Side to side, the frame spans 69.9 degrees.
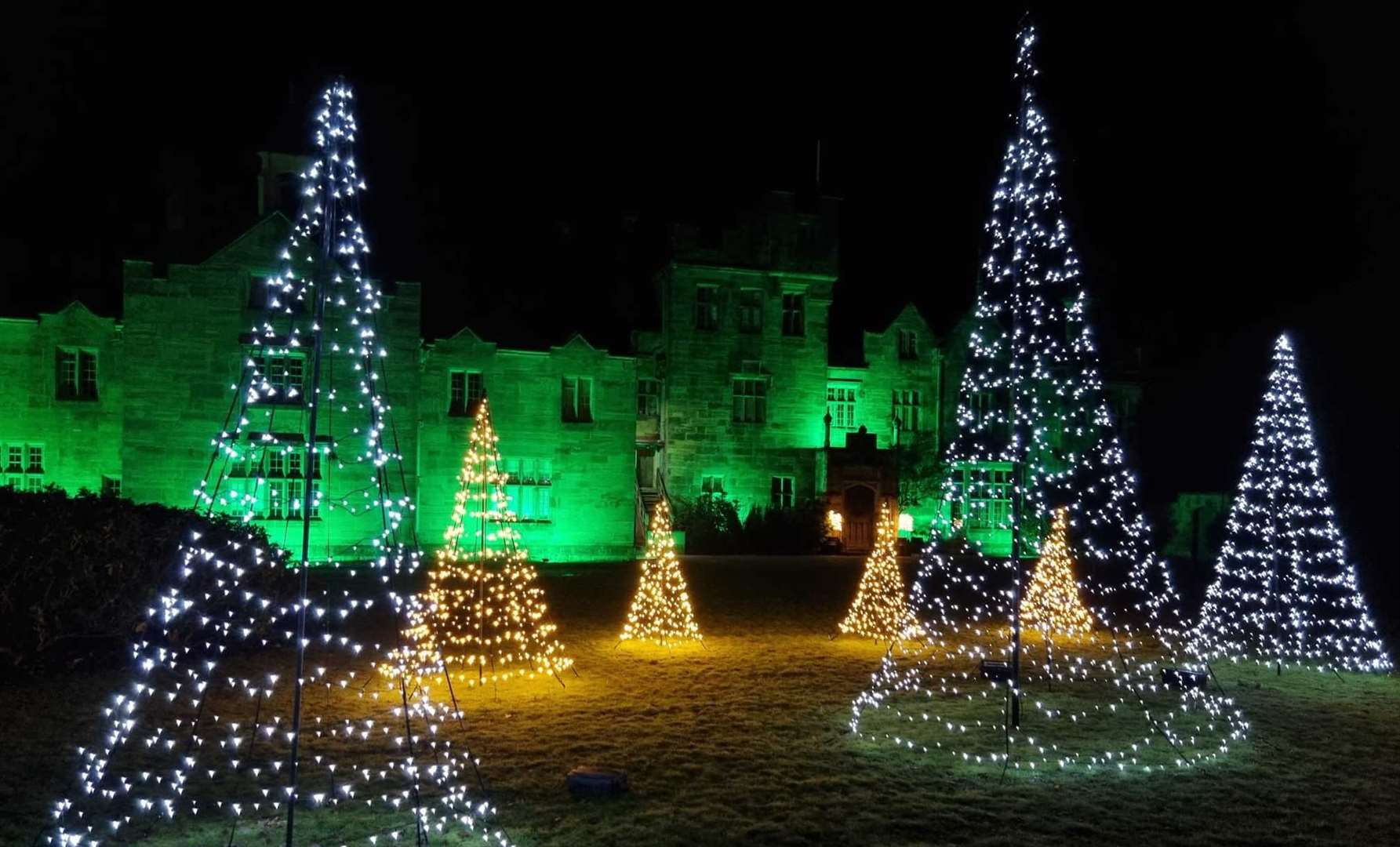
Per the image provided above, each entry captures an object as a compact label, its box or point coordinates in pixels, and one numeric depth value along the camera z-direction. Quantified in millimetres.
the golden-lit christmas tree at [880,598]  15297
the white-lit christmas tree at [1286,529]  13273
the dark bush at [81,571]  10602
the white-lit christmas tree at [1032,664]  9055
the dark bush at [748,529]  28484
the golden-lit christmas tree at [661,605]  14375
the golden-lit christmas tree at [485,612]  11766
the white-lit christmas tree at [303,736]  6547
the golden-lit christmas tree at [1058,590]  15227
